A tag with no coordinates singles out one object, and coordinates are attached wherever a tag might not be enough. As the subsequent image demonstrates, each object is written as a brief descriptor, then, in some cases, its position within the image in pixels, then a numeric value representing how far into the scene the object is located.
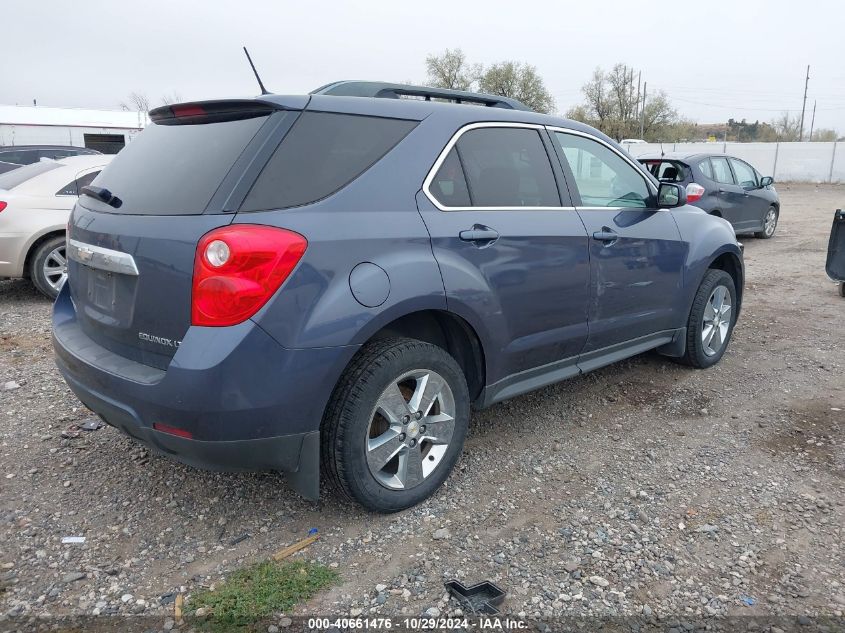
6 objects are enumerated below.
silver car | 6.61
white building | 28.64
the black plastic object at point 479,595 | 2.40
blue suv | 2.41
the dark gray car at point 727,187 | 10.34
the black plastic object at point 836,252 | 7.28
